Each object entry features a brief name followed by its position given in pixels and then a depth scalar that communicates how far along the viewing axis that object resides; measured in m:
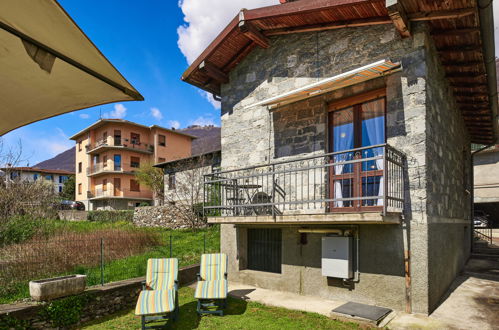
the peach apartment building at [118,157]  38.12
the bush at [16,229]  9.91
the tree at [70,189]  44.00
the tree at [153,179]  30.38
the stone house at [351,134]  6.27
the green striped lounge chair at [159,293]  5.86
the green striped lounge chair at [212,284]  6.60
